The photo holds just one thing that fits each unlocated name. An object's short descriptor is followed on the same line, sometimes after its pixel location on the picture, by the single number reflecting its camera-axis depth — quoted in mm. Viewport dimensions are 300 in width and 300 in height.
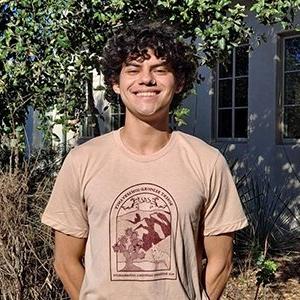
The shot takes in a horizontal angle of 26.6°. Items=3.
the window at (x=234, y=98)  9641
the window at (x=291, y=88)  8953
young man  2178
